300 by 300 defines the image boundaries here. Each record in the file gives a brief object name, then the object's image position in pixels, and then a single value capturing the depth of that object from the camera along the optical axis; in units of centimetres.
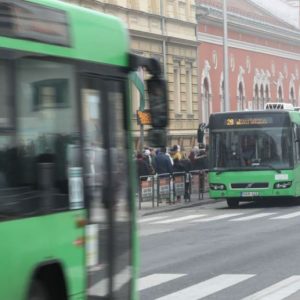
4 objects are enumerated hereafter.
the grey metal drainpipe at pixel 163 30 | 4750
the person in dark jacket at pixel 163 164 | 3142
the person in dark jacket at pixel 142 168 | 3042
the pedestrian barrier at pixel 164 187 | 3096
